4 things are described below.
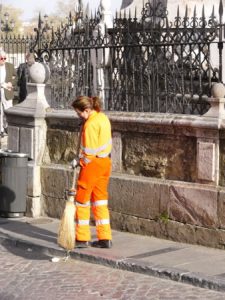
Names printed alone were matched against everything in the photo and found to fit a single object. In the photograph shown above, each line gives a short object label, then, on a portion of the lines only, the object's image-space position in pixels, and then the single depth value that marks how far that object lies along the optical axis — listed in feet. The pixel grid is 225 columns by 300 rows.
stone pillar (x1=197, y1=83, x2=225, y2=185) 55.86
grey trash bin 70.61
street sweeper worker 55.55
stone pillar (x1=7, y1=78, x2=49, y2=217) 71.42
